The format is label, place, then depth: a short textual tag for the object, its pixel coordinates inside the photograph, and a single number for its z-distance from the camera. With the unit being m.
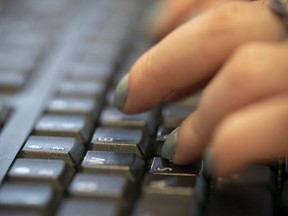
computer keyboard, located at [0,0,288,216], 0.21
